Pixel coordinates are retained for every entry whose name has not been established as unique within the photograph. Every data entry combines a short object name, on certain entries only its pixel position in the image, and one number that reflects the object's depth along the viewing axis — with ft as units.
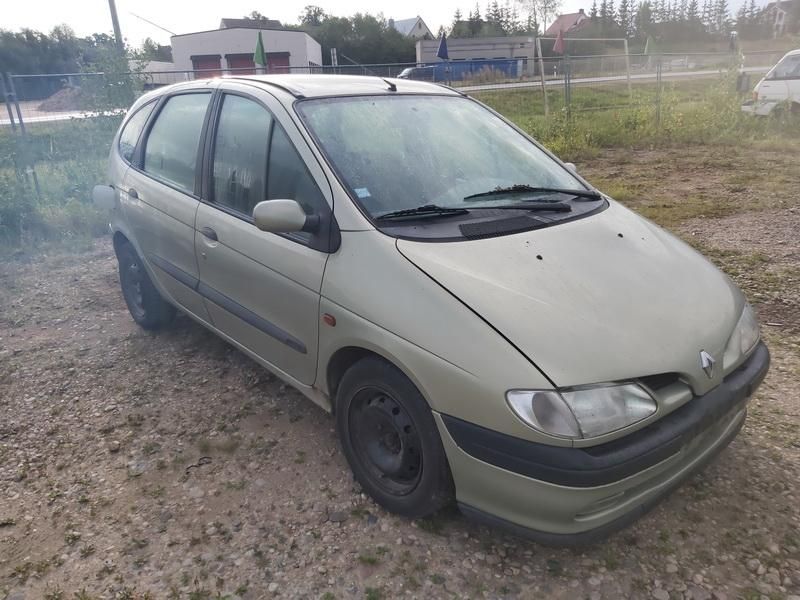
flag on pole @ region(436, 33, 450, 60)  48.78
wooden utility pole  35.91
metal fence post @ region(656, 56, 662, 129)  41.90
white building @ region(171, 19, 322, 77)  125.59
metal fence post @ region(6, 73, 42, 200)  25.07
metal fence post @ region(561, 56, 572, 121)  40.40
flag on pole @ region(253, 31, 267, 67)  44.07
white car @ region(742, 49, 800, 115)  37.83
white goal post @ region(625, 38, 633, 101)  48.96
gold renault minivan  6.30
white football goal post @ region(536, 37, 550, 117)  42.11
